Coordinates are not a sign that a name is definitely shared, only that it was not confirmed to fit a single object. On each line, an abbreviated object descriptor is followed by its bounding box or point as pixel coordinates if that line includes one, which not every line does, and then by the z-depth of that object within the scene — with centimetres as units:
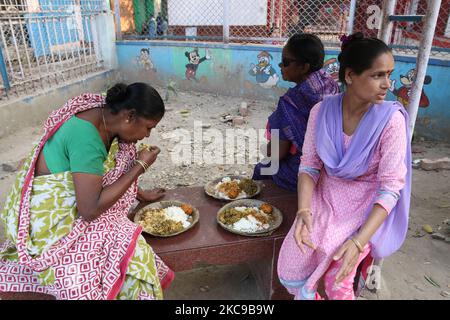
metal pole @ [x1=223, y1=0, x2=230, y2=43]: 687
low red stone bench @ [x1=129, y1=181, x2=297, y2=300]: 210
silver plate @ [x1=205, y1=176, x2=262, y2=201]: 265
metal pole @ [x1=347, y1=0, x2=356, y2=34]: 581
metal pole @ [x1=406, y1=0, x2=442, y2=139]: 214
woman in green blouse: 177
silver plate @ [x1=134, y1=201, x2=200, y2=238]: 219
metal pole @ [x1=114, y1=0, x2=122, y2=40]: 788
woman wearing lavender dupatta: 183
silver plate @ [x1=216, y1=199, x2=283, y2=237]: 219
